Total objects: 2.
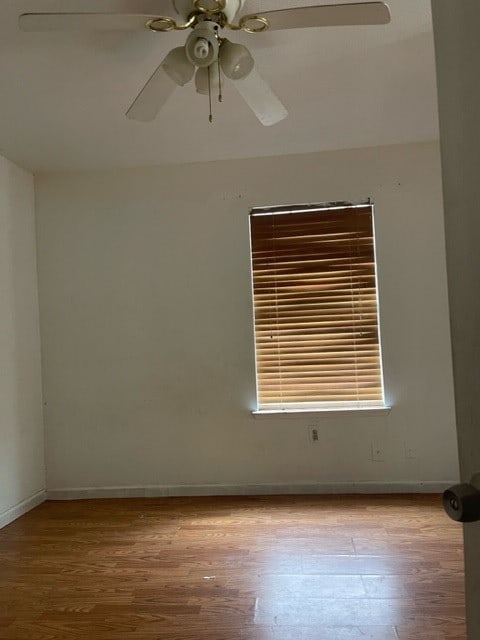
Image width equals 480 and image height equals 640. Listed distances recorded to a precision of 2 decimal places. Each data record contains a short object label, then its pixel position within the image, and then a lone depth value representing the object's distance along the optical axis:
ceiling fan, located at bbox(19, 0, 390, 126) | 1.71
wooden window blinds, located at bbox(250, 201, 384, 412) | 3.78
